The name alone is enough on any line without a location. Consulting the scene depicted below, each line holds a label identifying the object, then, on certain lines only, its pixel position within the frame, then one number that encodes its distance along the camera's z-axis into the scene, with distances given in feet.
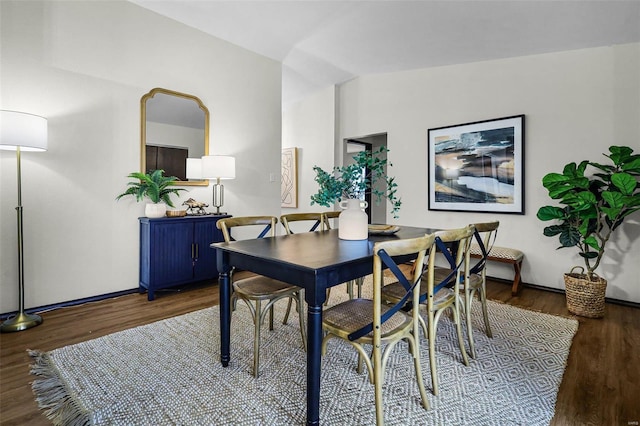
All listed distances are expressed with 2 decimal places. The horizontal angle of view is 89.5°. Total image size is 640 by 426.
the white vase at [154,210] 10.38
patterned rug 4.80
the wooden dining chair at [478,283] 6.47
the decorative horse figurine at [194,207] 11.53
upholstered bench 11.05
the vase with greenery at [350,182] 6.41
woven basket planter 8.91
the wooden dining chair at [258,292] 5.80
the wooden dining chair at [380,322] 4.33
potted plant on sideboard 10.11
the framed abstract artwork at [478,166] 12.01
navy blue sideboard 10.07
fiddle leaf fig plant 8.55
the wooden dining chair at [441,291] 5.32
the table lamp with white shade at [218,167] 11.51
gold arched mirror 10.96
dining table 4.36
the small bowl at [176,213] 10.75
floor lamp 7.32
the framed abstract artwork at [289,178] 19.57
